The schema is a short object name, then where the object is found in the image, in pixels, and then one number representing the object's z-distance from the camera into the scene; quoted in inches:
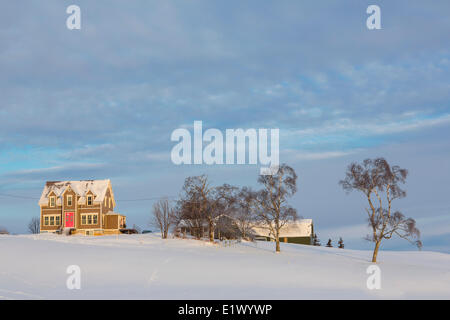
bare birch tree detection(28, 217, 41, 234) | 4387.3
